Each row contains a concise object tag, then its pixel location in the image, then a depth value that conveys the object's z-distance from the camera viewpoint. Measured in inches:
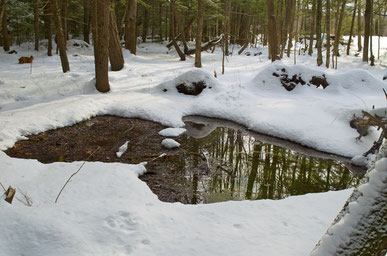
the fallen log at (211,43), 785.7
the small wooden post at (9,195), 127.2
